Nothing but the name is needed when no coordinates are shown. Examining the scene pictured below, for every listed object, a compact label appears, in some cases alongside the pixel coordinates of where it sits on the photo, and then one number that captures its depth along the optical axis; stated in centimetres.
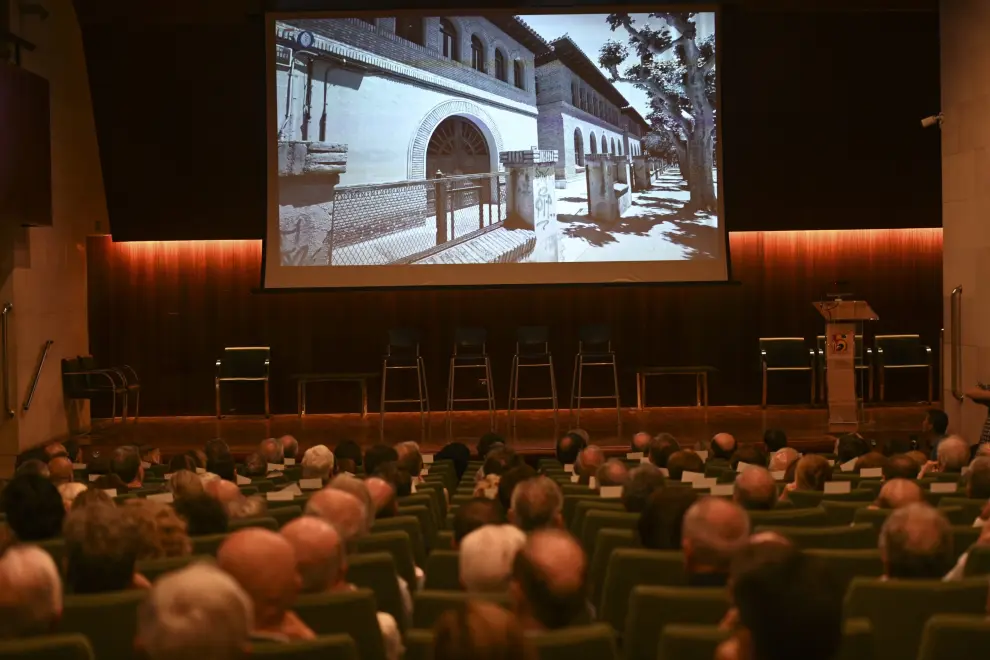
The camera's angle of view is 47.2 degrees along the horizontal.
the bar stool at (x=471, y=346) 1078
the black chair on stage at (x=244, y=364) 1190
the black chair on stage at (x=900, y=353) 1210
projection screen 1148
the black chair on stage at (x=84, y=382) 1109
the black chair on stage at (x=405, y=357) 1098
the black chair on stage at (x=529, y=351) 1117
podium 998
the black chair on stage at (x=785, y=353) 1211
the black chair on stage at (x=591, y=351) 1123
